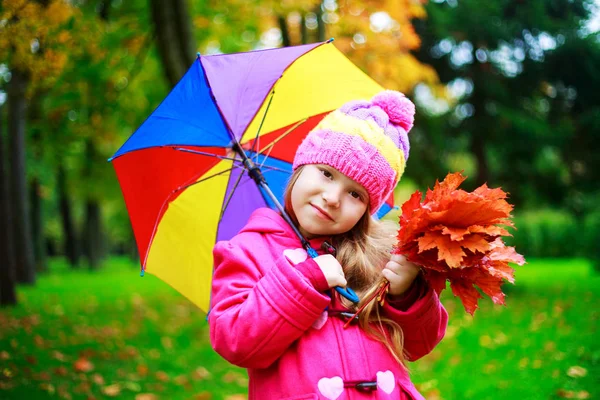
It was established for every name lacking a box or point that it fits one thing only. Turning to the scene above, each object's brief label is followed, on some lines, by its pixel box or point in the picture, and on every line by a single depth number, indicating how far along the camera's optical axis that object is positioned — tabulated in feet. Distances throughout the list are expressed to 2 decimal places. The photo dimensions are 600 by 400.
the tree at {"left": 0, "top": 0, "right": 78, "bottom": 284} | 15.08
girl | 6.10
